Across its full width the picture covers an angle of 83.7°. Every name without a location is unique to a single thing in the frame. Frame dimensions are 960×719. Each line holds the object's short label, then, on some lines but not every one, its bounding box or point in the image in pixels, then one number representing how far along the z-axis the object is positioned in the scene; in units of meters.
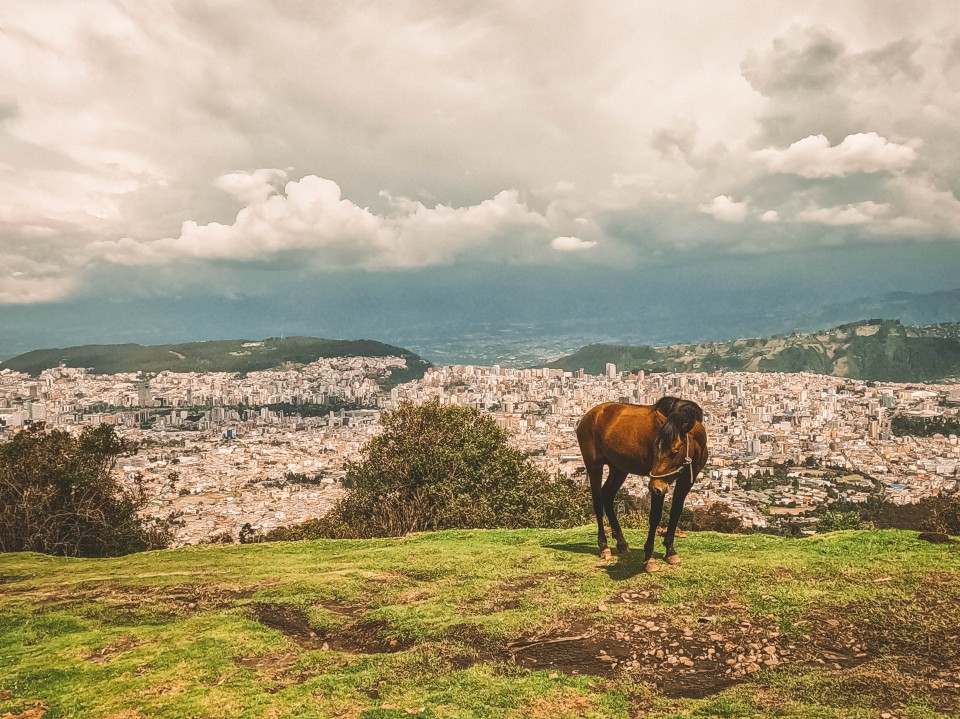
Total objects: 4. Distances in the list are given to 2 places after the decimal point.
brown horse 6.25
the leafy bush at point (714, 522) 18.02
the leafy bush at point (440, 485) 17.97
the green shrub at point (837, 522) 13.85
